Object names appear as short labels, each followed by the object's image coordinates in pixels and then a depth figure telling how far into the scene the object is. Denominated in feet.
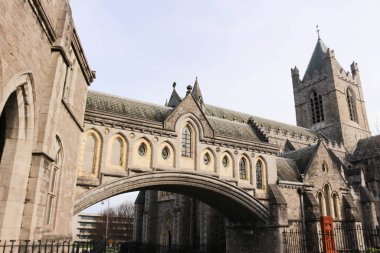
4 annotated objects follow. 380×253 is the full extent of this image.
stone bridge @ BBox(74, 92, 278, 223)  43.55
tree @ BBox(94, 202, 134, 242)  243.40
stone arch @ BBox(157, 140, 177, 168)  48.93
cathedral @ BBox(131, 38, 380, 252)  58.70
